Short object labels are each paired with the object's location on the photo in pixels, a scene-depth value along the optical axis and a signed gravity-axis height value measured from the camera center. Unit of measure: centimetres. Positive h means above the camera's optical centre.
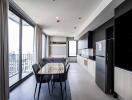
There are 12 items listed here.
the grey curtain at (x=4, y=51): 178 -4
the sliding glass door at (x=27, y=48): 393 +7
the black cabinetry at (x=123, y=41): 183 +20
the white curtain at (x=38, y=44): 430 +30
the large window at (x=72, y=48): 857 +15
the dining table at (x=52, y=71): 204 -60
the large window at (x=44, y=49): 708 +3
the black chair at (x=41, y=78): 212 -81
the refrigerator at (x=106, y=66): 237 -52
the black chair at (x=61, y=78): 222 -81
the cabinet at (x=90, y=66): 375 -89
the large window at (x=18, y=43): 302 +29
